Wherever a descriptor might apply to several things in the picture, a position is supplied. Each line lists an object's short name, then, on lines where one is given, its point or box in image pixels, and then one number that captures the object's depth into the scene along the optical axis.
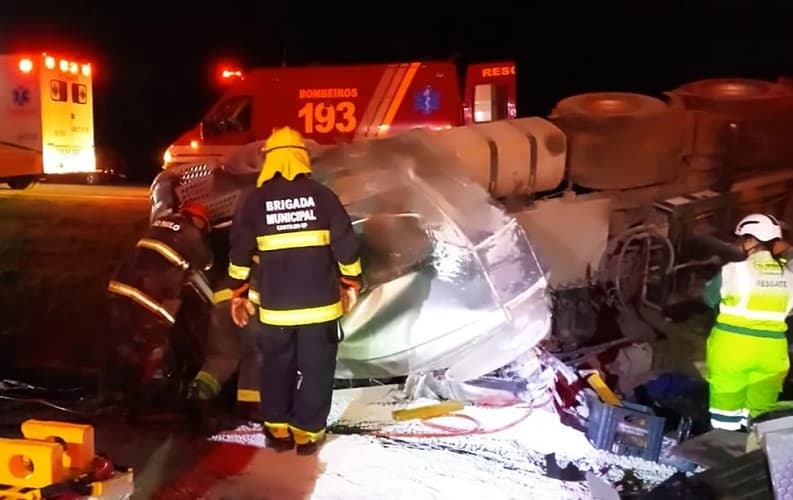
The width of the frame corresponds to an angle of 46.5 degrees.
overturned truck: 5.53
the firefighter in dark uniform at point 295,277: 4.63
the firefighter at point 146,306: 5.14
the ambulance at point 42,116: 14.00
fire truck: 12.20
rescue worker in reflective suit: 5.04
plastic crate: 4.79
